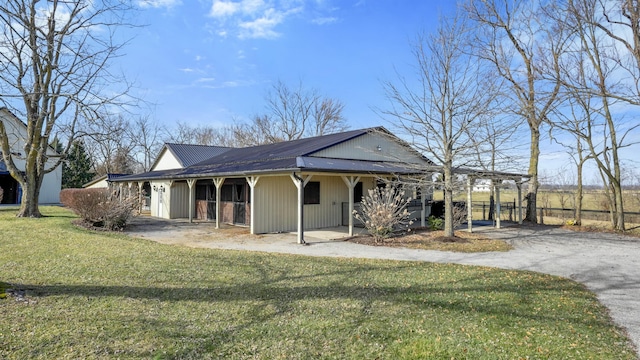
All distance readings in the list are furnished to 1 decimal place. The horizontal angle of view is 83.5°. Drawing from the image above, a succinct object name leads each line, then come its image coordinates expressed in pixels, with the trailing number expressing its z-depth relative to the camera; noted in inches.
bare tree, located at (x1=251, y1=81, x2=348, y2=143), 1544.0
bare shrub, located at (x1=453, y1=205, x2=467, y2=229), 491.5
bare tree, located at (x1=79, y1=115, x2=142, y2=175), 1556.3
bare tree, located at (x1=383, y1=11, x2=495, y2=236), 412.5
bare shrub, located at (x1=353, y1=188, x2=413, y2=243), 410.9
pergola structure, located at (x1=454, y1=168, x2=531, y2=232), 490.9
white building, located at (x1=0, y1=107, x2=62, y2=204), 1000.2
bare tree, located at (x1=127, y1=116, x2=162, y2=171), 1729.8
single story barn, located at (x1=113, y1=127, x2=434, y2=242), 484.4
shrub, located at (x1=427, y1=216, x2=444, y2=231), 525.3
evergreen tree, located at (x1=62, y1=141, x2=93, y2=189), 1368.1
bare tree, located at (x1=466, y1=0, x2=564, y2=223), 507.8
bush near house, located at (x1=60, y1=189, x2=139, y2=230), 516.7
